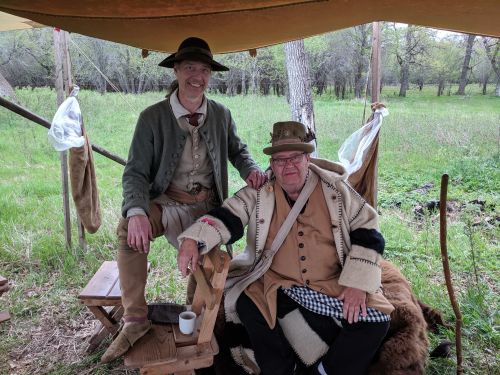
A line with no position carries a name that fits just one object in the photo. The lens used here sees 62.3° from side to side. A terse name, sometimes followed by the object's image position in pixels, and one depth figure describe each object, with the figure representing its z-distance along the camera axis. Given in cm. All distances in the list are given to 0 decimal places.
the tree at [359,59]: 1619
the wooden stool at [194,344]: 216
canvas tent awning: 222
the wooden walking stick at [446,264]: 252
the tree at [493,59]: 1133
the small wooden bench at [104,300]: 291
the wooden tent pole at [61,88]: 400
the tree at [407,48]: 1788
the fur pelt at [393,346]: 252
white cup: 239
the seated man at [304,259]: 238
